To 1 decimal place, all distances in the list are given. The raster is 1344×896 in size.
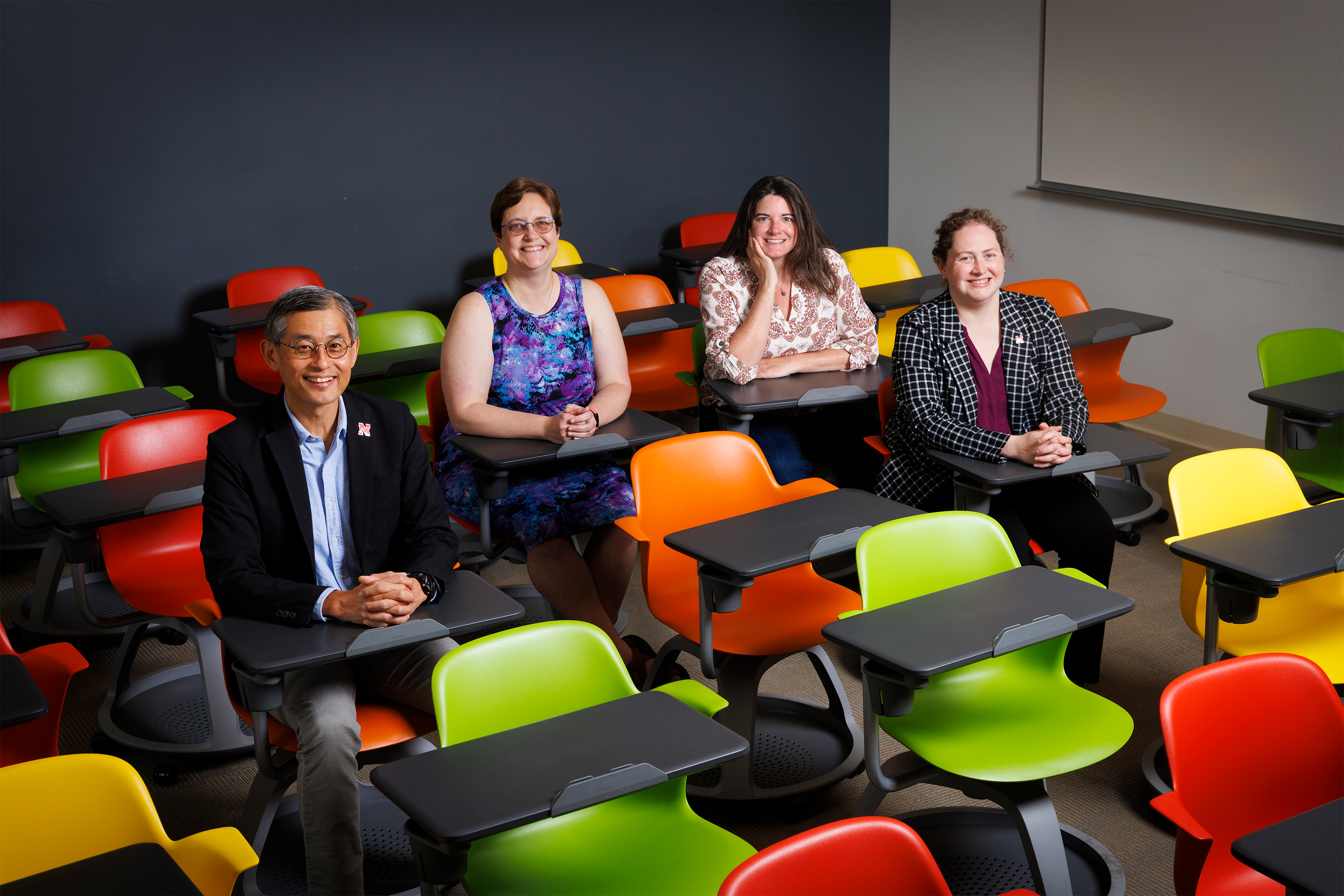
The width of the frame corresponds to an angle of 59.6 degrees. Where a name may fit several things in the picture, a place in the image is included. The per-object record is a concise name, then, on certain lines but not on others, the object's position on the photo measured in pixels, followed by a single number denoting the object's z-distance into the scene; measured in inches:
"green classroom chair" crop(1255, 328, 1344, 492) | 152.8
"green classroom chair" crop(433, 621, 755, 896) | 74.9
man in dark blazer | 89.4
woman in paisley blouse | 153.0
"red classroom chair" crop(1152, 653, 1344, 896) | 76.4
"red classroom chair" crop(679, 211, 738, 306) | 255.6
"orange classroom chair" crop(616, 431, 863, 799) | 110.7
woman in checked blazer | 129.5
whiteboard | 189.6
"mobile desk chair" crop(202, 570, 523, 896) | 86.0
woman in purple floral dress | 132.9
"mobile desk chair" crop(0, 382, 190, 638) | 135.2
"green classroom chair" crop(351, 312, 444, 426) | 175.8
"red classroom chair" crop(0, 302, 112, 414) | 195.2
